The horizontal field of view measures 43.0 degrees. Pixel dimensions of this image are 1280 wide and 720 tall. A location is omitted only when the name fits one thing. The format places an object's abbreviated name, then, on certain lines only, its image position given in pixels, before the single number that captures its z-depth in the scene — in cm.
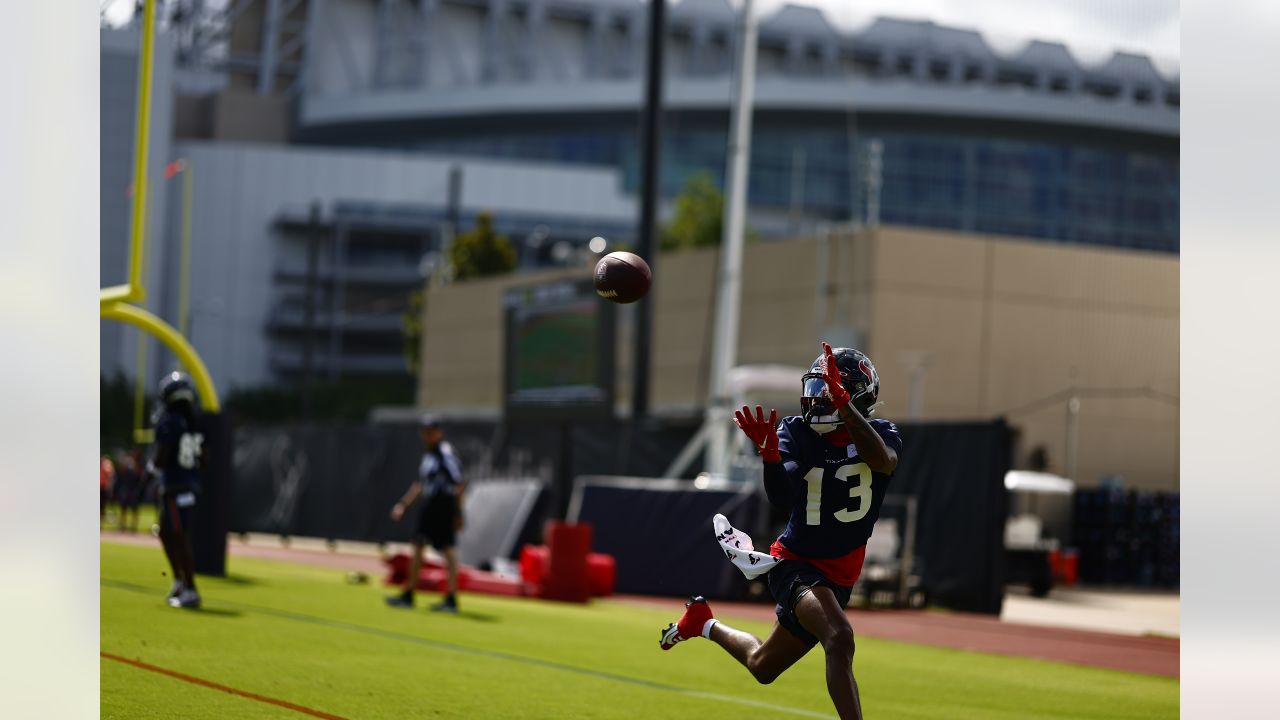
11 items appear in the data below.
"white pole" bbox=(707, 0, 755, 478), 2605
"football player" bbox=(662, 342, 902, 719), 712
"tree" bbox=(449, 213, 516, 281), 5631
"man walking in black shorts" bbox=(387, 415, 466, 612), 1684
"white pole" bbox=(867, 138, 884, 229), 8225
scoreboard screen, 2311
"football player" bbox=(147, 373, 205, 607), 1505
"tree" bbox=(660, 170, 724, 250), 5897
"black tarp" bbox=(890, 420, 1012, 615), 2008
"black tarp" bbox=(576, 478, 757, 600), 2073
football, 907
